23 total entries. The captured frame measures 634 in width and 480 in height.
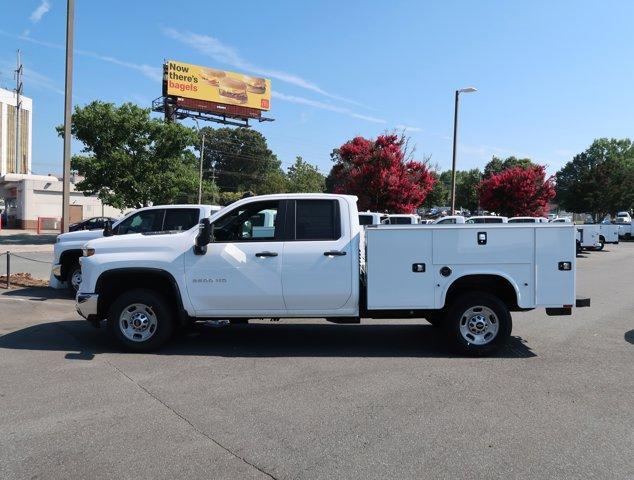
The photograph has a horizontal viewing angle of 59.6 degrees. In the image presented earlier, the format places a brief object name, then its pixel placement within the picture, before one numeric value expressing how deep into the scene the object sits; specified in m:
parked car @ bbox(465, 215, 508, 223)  23.58
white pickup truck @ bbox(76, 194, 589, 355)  6.84
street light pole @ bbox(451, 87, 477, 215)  25.25
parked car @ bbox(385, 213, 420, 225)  21.86
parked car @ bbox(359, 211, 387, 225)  17.69
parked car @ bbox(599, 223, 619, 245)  29.09
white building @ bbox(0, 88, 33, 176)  96.12
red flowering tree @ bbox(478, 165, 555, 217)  34.19
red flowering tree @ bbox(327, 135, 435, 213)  26.61
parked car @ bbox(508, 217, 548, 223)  22.23
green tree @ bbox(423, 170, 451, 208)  70.25
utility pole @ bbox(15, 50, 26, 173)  68.58
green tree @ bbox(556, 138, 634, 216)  56.97
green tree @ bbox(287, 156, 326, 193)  71.50
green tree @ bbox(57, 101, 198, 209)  29.50
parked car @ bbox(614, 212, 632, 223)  49.56
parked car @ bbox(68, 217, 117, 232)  28.11
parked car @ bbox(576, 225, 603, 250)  25.48
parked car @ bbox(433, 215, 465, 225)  21.16
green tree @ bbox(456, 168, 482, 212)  77.84
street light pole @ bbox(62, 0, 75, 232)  13.40
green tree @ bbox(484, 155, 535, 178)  84.86
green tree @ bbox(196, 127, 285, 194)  100.50
